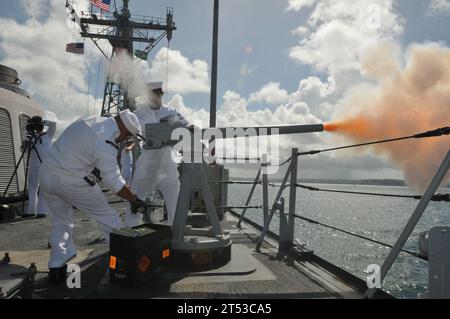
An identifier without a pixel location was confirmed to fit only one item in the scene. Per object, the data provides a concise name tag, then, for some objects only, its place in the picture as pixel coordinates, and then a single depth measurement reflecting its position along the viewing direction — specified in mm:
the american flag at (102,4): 18048
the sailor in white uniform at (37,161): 5496
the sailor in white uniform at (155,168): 3854
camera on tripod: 5391
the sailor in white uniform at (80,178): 2604
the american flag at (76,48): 19469
